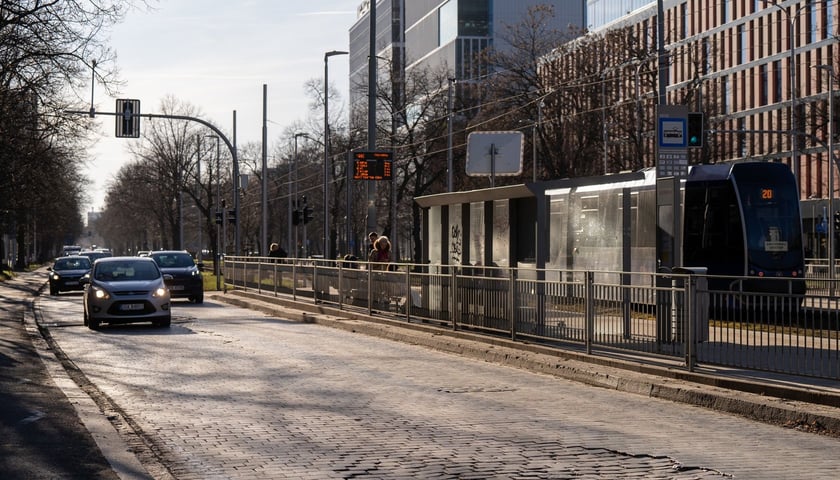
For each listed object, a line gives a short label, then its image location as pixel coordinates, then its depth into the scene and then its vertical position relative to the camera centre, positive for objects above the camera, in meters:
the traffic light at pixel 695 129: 19.66 +2.06
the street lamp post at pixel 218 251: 48.31 +0.23
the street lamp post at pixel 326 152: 49.56 +4.65
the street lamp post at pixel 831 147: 45.24 +4.28
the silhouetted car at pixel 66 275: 45.97 -0.74
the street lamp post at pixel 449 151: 57.89 +5.11
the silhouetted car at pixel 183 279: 36.06 -0.71
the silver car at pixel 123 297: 24.33 -0.85
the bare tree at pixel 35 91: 27.77 +4.37
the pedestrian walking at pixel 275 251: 38.15 +0.14
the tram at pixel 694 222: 26.28 +0.75
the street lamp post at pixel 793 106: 52.75 +6.77
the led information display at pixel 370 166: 27.86 +2.06
